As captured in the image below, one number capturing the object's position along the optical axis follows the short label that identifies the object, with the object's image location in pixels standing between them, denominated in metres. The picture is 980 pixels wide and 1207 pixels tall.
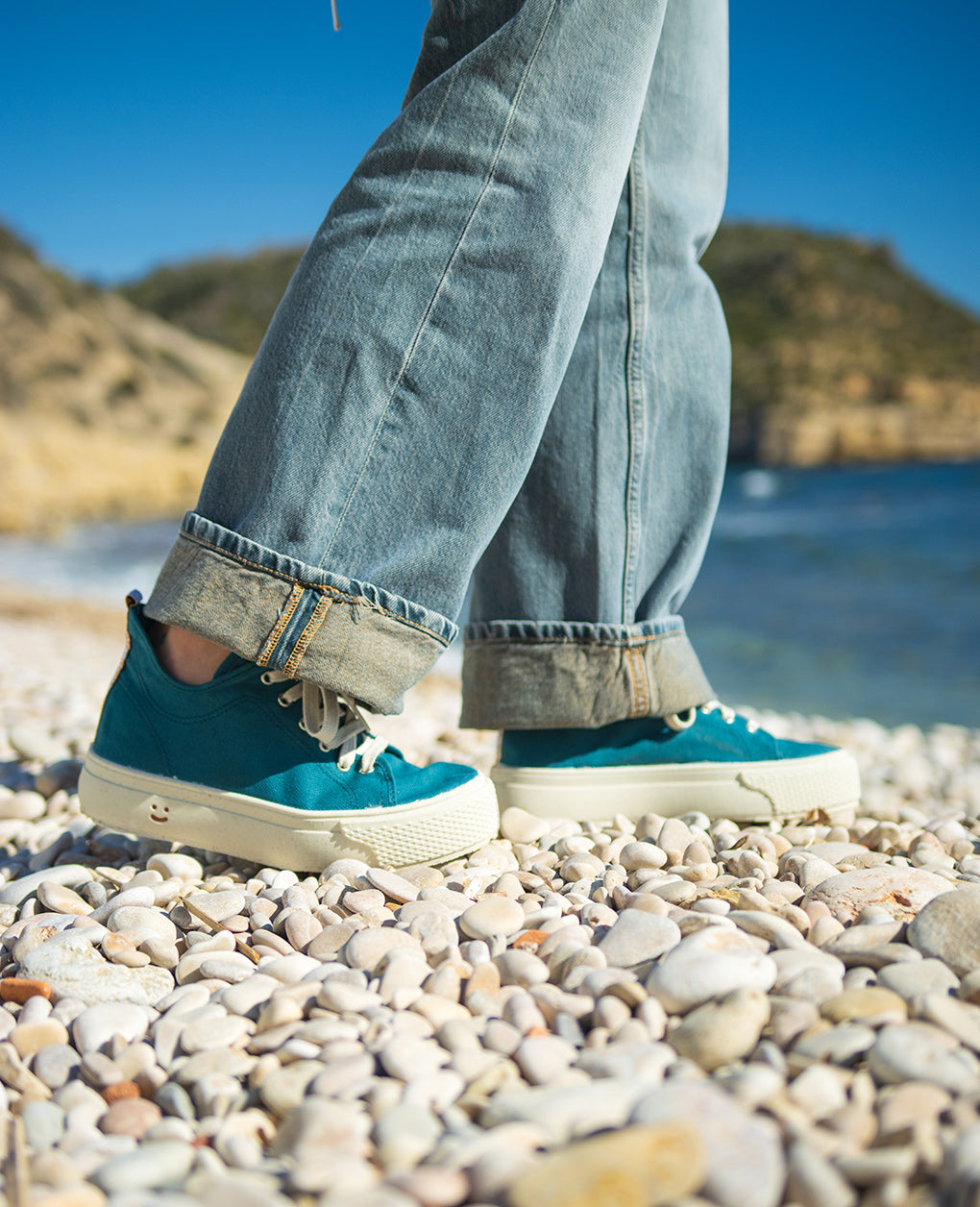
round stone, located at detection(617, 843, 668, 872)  1.18
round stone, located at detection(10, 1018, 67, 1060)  0.80
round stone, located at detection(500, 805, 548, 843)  1.35
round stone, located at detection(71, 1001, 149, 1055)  0.79
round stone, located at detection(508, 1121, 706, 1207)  0.52
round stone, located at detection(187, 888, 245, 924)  1.03
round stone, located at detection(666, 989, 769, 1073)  0.68
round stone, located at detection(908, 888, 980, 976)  0.81
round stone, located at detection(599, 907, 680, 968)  0.85
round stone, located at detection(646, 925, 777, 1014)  0.75
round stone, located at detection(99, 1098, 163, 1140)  0.67
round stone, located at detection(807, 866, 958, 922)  0.96
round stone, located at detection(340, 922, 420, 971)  0.89
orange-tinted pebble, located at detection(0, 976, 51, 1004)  0.88
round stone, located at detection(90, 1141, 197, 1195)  0.58
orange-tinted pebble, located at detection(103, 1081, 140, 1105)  0.72
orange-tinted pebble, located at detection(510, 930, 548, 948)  0.92
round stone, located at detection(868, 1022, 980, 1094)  0.63
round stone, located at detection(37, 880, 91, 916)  1.08
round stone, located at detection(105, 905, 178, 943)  1.00
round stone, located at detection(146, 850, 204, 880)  1.21
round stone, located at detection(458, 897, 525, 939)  0.95
